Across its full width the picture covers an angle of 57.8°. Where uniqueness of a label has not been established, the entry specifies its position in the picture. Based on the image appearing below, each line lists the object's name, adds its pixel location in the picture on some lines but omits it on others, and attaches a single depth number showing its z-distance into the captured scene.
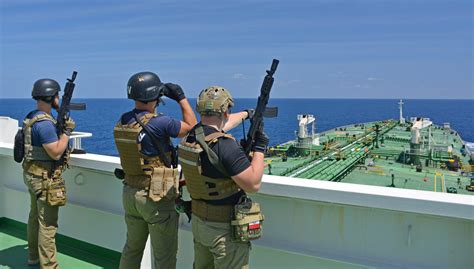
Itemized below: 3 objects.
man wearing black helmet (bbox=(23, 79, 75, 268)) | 3.24
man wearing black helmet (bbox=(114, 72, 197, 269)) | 2.60
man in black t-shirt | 2.06
